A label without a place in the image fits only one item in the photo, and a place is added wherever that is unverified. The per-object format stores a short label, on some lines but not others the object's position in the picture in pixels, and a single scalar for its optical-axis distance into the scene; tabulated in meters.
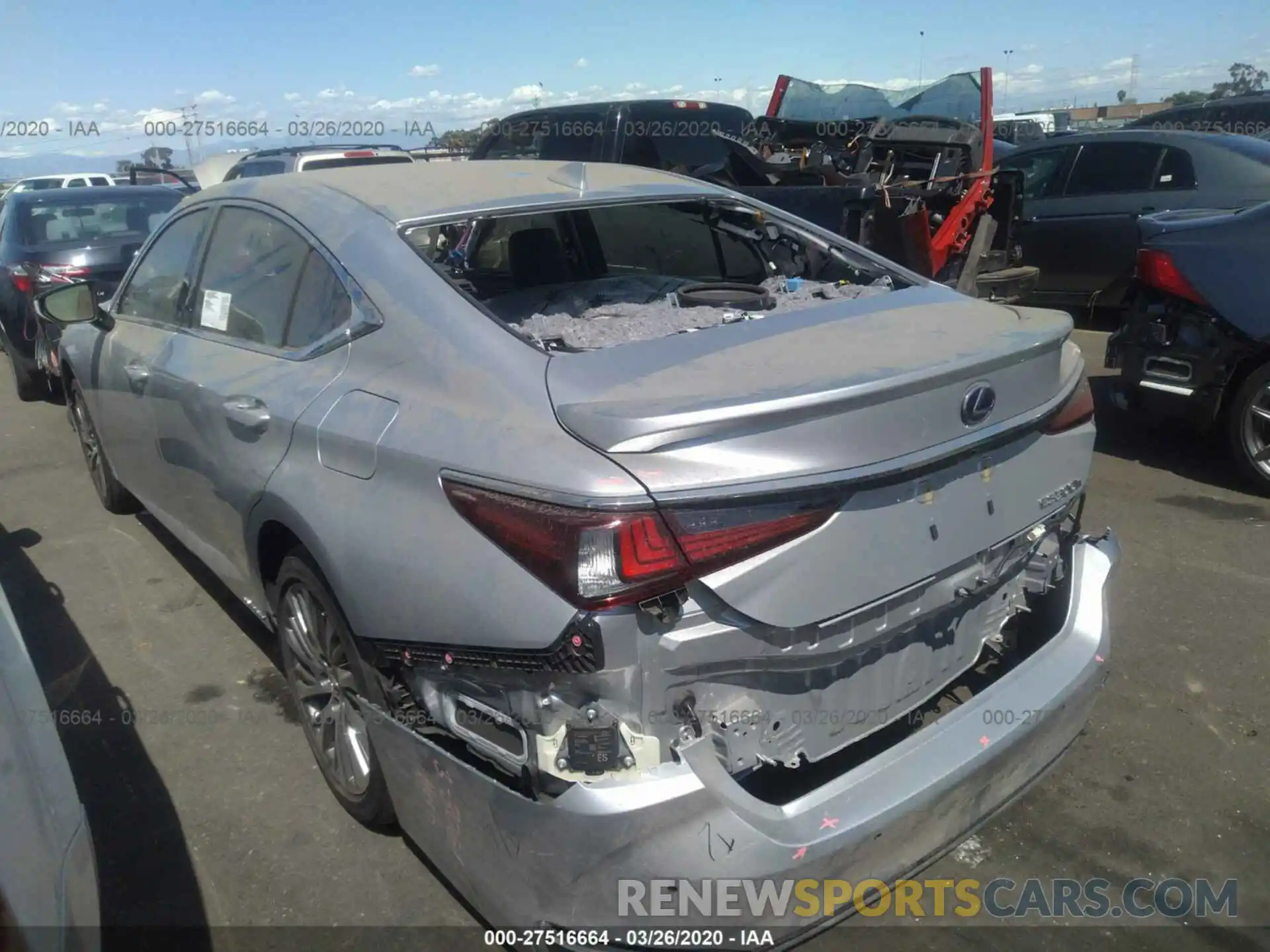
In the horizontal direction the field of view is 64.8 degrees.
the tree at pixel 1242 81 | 34.66
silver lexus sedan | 1.84
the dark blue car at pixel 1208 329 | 4.89
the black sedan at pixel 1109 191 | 8.11
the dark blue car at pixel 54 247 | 7.43
